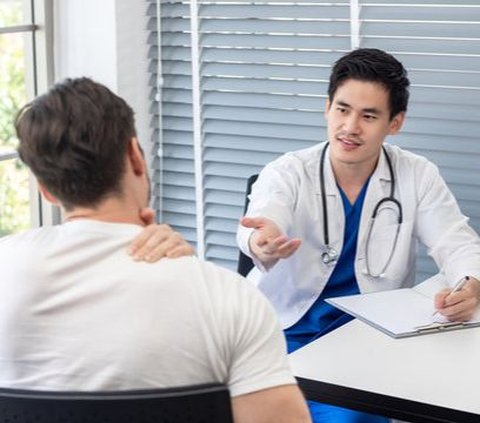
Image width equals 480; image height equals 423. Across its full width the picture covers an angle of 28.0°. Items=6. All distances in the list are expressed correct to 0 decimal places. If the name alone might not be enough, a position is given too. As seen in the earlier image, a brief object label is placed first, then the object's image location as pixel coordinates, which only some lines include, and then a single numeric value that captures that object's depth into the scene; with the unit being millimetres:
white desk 1681
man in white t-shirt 1262
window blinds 2898
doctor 2480
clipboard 2045
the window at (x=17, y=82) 3154
